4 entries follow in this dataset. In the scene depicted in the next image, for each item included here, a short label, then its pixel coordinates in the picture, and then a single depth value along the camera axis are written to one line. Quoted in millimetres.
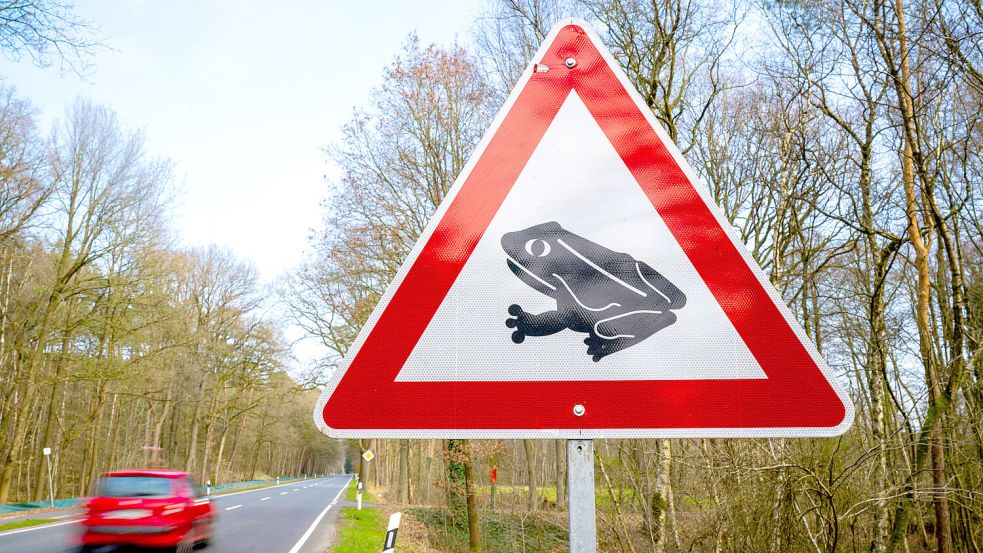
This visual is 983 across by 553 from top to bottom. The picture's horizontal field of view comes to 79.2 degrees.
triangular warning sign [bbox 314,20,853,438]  1303
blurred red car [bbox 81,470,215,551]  9273
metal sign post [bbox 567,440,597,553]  1197
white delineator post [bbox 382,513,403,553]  4802
